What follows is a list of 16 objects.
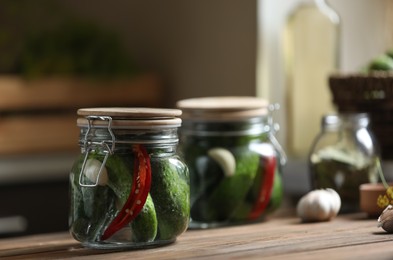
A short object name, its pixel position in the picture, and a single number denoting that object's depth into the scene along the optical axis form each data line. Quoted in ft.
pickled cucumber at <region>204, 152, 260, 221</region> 4.20
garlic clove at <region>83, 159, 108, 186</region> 3.63
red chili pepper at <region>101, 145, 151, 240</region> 3.61
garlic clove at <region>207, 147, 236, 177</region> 4.18
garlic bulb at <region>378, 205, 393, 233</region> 3.83
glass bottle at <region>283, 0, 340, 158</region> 5.62
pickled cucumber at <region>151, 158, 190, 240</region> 3.67
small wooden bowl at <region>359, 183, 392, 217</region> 4.21
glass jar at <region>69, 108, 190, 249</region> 3.63
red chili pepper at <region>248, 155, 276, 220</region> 4.28
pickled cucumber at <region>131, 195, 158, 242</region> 3.63
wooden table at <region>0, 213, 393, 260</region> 3.54
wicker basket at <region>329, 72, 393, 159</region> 4.91
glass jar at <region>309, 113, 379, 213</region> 4.48
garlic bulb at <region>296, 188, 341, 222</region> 4.21
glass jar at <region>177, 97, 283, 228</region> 4.21
